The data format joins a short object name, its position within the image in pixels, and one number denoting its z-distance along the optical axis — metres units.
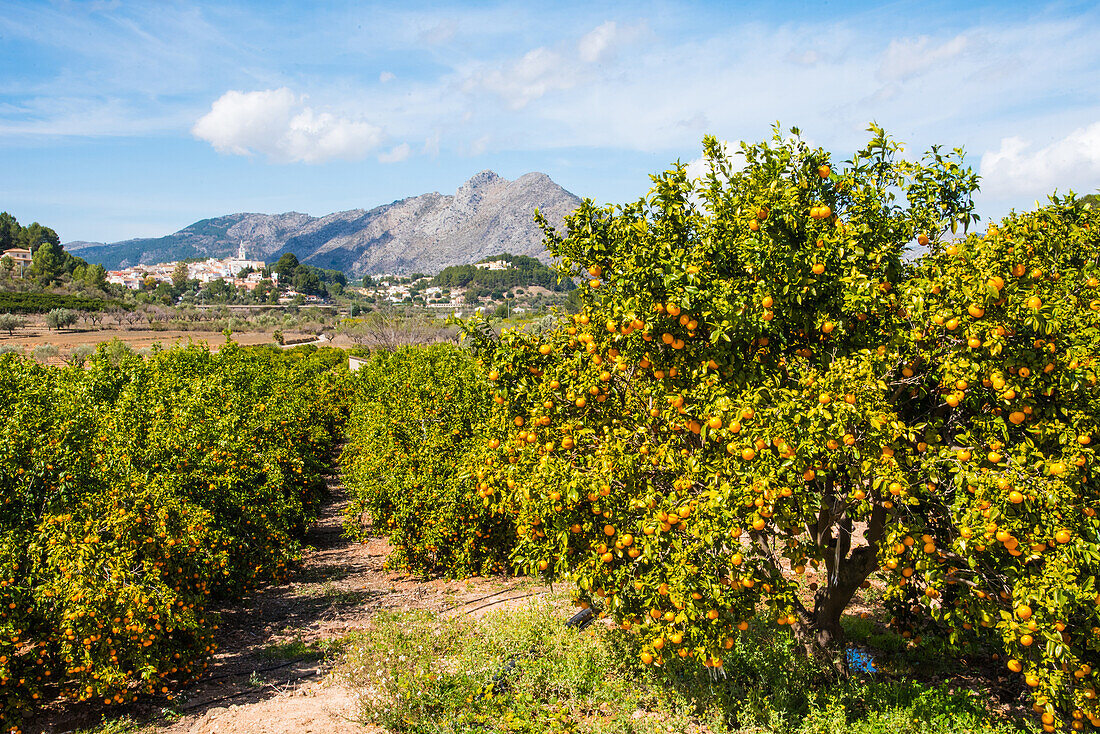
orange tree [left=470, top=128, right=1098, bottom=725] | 3.34
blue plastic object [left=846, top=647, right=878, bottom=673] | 5.35
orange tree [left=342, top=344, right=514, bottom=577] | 8.72
